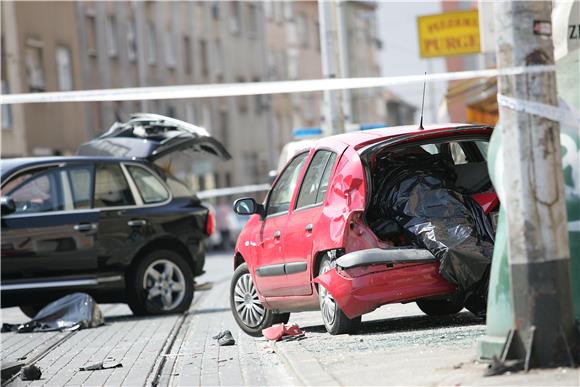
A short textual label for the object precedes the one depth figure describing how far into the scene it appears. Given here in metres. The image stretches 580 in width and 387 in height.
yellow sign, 34.19
